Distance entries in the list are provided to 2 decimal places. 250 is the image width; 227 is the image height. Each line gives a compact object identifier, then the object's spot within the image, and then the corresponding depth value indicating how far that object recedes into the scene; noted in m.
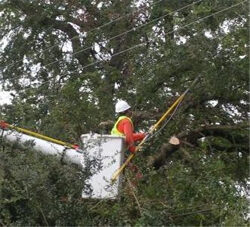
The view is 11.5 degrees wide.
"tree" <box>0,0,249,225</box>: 13.15
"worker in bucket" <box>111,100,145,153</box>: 13.99
